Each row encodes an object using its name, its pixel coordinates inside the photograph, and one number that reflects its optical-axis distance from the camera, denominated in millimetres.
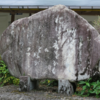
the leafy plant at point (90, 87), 3982
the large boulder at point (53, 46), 4078
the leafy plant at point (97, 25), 7006
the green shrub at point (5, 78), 5900
